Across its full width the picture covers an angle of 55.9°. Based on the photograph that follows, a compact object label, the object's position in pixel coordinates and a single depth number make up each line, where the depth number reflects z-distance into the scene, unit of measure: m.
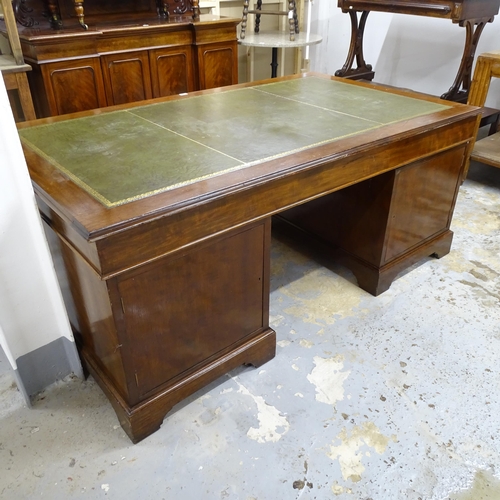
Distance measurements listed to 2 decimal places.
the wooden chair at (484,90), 2.74
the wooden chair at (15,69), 2.35
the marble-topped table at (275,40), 3.37
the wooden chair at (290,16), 3.54
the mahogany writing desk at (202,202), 1.17
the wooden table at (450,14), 2.96
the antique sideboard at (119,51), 2.63
